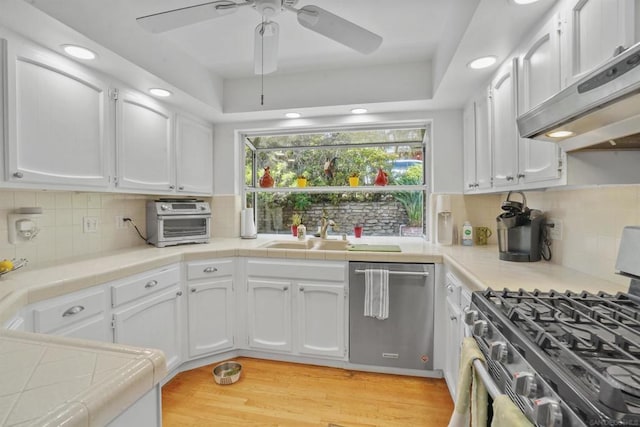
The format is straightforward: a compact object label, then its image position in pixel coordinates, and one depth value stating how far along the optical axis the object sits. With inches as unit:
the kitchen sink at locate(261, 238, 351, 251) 110.7
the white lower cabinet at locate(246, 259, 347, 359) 93.2
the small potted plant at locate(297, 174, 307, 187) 127.3
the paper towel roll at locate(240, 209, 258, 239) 123.6
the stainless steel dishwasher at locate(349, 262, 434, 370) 88.7
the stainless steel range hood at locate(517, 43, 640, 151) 30.2
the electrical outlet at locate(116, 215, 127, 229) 96.3
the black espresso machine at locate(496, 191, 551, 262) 74.3
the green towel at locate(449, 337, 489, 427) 38.0
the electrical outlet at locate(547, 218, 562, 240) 71.0
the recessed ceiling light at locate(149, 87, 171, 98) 90.3
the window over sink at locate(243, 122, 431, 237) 120.9
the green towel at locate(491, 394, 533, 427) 27.7
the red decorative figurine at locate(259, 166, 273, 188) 128.8
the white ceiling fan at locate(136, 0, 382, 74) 54.8
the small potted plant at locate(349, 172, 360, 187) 121.6
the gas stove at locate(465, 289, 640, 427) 22.9
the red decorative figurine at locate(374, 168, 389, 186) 120.0
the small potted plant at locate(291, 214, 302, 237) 128.4
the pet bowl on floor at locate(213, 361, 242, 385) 86.4
